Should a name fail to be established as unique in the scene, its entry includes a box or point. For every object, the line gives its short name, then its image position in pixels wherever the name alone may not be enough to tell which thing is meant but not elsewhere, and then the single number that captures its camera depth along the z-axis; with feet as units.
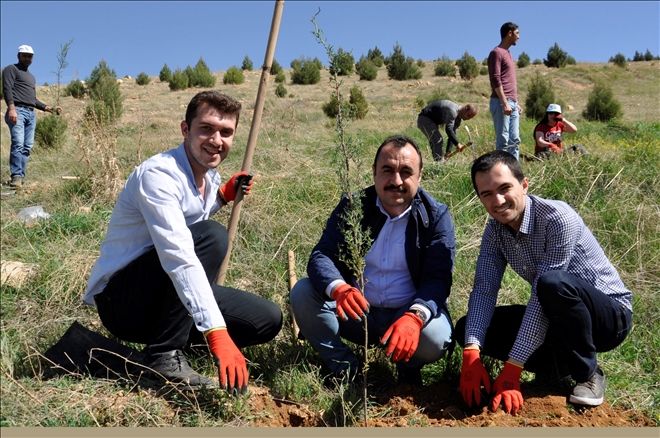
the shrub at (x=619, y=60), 92.16
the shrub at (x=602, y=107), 49.67
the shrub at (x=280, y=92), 62.95
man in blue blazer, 8.14
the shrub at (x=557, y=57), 97.14
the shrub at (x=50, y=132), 30.73
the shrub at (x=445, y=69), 88.84
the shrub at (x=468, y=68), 82.89
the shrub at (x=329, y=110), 44.80
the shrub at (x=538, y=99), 52.19
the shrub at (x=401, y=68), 84.23
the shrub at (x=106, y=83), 34.56
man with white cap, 21.58
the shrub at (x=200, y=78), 79.30
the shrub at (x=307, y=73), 82.24
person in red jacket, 21.98
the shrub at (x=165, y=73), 88.76
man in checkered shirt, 7.50
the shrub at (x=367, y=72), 84.43
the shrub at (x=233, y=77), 79.05
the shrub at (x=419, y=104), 50.84
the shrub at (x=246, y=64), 106.73
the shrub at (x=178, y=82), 76.84
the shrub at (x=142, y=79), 86.43
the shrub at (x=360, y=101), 43.34
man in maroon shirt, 20.11
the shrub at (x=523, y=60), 102.22
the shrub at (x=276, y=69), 93.77
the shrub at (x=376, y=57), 99.25
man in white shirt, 7.32
